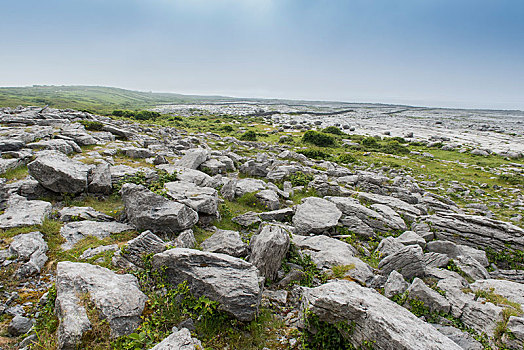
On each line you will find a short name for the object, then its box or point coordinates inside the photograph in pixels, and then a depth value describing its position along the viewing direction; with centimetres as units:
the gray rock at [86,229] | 850
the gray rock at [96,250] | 756
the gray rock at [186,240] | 825
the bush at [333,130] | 5853
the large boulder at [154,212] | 920
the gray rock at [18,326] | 521
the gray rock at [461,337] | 571
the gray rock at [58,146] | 1669
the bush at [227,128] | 5128
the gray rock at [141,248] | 727
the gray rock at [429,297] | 679
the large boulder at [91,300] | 482
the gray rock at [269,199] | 1377
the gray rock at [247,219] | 1159
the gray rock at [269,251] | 802
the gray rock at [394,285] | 731
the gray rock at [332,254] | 839
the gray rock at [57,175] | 1066
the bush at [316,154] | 3200
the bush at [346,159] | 3021
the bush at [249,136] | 4116
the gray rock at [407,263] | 834
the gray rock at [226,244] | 852
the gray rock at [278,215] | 1227
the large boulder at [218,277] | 609
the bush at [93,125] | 2649
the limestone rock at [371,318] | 491
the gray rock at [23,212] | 839
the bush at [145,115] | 6058
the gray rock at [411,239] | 1054
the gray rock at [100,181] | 1176
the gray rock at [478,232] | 1074
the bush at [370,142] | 4274
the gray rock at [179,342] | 471
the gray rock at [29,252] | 678
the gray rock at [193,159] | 1703
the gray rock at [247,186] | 1481
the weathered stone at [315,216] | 1157
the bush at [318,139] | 4188
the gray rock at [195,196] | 1088
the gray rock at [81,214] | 951
